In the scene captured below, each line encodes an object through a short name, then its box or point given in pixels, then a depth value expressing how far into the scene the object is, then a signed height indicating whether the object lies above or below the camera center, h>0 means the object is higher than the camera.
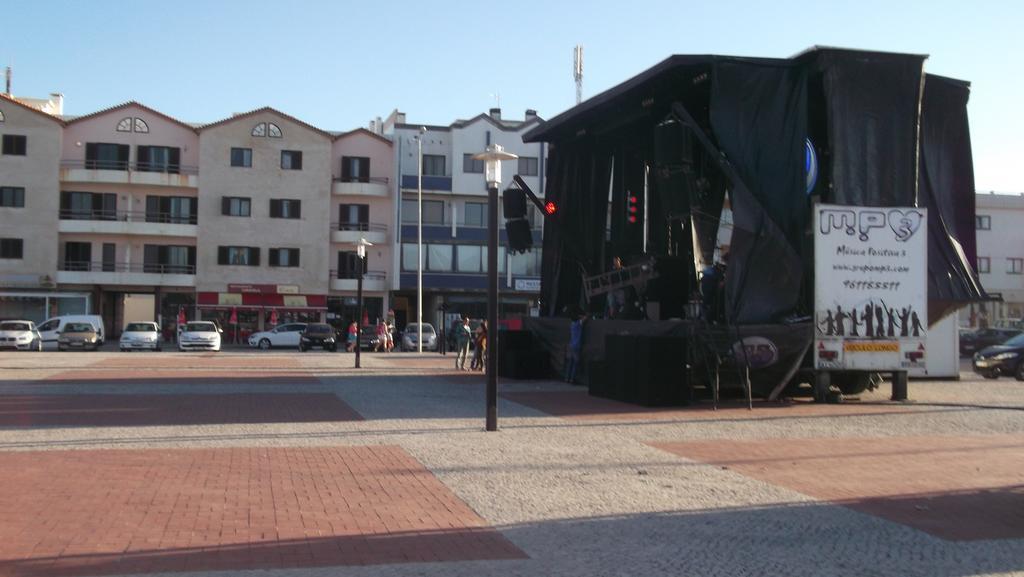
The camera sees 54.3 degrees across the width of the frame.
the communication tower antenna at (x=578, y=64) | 57.41 +14.67
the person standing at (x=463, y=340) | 29.43 -0.70
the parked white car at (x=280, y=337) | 50.88 -1.09
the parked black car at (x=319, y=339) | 48.56 -1.11
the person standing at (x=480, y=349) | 27.16 -0.89
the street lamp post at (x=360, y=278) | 30.02 +1.16
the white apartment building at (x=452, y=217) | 60.28 +6.05
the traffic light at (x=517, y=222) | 25.48 +2.48
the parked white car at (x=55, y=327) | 44.16 -0.57
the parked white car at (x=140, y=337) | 42.84 -0.96
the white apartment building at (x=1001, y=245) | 59.31 +4.55
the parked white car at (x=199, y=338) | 43.69 -1.00
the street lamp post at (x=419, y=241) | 53.07 +4.26
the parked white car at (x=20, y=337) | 42.72 -0.98
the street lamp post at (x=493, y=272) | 13.65 +0.63
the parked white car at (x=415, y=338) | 49.84 -1.08
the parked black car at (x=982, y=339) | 45.03 -0.86
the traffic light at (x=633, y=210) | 26.17 +2.84
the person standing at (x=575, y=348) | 22.62 -0.69
